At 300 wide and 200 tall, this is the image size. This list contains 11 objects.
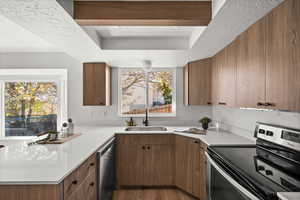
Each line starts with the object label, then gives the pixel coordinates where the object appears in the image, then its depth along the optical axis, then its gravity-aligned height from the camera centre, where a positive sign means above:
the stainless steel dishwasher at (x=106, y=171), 2.24 -0.82
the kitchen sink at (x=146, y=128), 3.55 -0.48
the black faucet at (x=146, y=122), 3.67 -0.38
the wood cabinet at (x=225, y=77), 2.26 +0.27
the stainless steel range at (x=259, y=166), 1.06 -0.42
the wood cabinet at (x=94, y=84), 3.40 +0.24
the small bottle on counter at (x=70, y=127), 2.85 -0.37
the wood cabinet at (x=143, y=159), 3.06 -0.84
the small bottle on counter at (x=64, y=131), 2.70 -0.41
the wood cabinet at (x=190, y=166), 2.58 -0.84
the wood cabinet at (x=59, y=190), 1.24 -0.54
